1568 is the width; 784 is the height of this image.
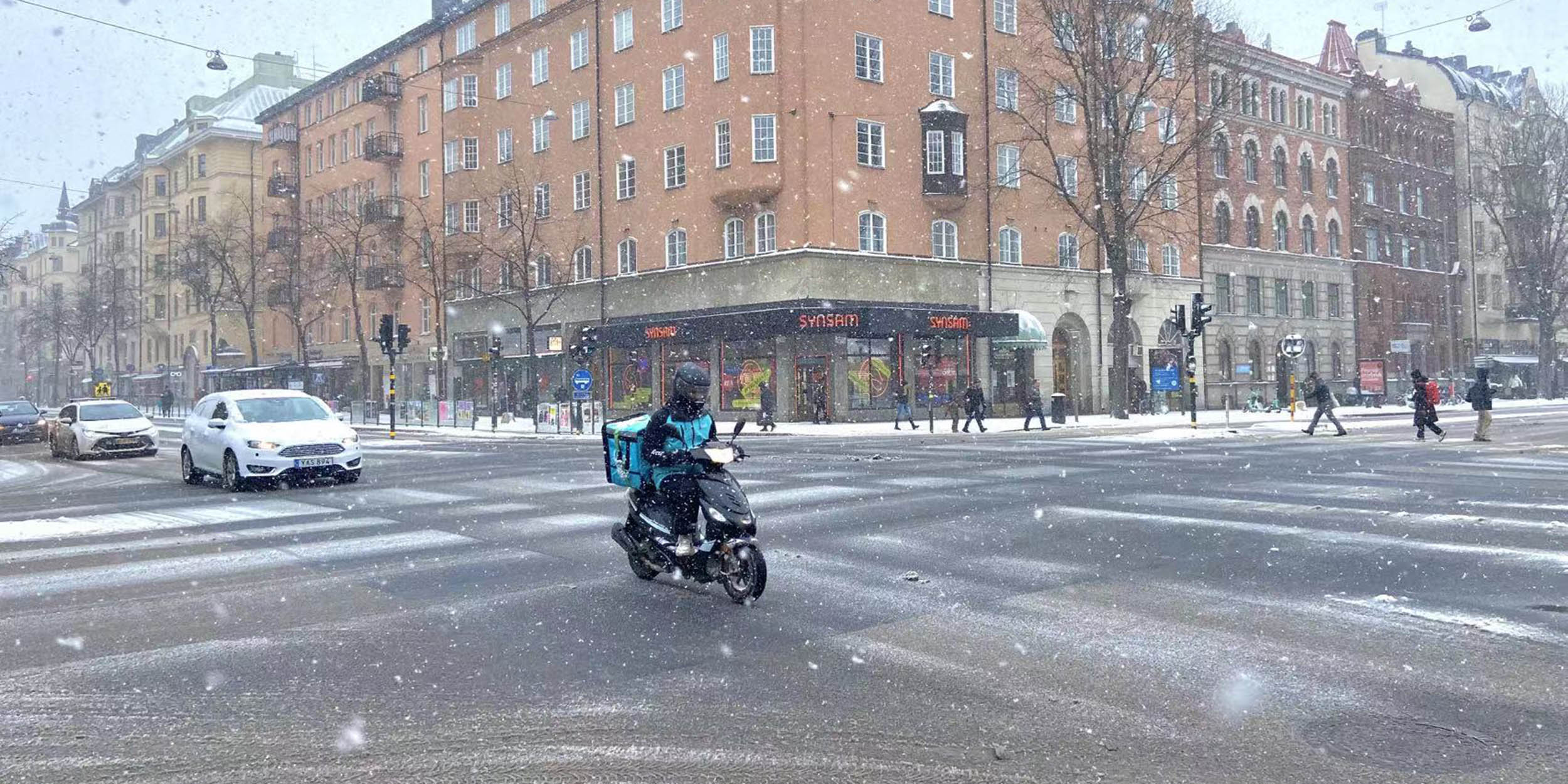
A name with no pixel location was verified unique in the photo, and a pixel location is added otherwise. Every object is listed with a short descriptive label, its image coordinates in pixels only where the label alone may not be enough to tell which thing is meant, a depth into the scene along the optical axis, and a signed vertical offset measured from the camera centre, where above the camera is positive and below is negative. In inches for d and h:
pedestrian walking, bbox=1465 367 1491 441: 928.9 -15.3
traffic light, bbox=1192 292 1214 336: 1081.4 +75.4
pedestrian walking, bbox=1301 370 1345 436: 1061.1 -12.8
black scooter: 269.0 -34.6
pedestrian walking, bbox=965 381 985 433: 1248.8 -10.6
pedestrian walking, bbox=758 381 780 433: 1291.8 -9.9
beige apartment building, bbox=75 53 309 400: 2583.7 +463.3
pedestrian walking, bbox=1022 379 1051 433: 1274.6 -16.0
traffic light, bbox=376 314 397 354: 1321.4 +84.4
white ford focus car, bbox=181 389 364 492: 609.0 -18.0
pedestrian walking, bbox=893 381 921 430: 1333.7 -12.7
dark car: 1302.9 -10.7
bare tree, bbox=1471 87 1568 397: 2177.7 +378.5
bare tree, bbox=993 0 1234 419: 1384.1 +397.7
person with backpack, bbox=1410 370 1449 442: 960.9 -18.1
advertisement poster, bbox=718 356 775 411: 1475.1 +24.4
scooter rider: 274.5 -10.3
